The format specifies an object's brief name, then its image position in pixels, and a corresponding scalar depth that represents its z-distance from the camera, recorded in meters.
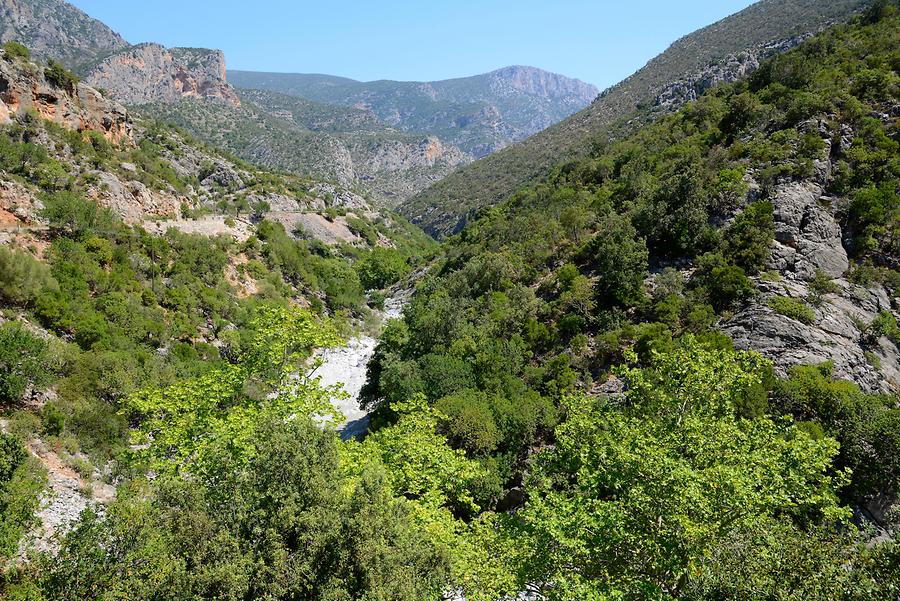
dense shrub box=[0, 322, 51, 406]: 22.00
